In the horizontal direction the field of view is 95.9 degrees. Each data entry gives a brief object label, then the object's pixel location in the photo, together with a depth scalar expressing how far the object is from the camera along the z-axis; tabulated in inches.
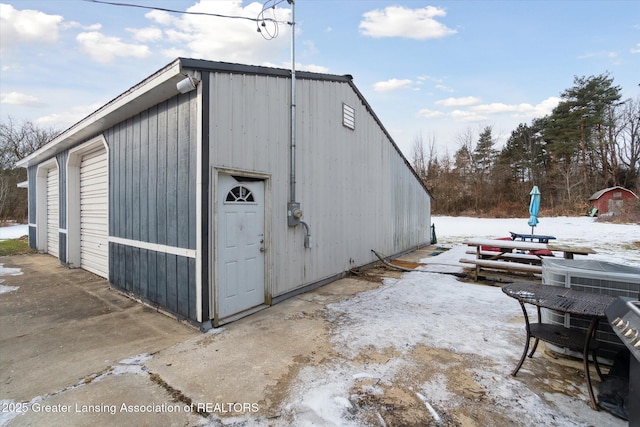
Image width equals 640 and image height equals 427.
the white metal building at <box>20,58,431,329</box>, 145.3
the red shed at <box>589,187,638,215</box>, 914.7
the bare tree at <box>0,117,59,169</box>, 800.3
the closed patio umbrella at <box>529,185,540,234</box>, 377.4
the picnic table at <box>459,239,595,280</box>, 221.8
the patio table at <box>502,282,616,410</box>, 86.6
